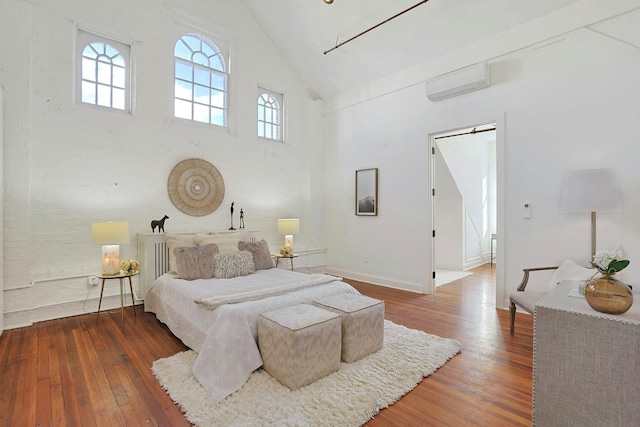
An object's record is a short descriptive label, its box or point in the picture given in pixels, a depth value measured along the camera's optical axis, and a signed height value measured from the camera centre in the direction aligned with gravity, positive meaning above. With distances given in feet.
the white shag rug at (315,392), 6.18 -3.99
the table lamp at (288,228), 17.15 -0.71
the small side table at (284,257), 16.75 -2.25
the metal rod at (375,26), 12.77 +8.76
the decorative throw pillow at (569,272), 10.20 -1.84
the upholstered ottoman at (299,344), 7.17 -3.10
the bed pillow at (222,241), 13.02 -1.12
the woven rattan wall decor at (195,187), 14.93 +1.37
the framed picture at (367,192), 17.83 +1.40
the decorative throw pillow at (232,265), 11.73 -1.95
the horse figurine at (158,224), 13.66 -0.46
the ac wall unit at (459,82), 13.07 +5.92
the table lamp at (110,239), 11.29 -0.92
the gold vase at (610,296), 4.59 -1.16
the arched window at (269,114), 18.78 +6.17
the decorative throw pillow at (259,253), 13.32 -1.65
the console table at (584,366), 4.39 -2.21
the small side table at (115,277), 11.46 -2.33
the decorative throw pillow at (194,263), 11.47 -1.81
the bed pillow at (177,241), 12.78 -1.13
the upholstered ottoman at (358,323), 8.42 -3.00
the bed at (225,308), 7.46 -2.75
